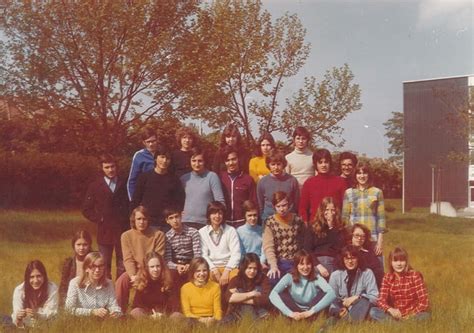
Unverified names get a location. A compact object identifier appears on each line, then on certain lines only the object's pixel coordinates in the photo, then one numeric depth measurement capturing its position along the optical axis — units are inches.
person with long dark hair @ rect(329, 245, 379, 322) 200.1
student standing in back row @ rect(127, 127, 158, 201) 221.6
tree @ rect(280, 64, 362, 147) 281.4
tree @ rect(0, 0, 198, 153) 268.5
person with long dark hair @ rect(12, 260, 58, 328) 191.2
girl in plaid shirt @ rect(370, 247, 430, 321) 196.2
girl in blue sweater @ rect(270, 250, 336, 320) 194.4
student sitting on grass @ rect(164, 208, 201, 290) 207.5
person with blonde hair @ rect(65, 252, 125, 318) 194.9
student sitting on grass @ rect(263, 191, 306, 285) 206.5
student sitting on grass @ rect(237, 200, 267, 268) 210.5
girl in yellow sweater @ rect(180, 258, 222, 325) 192.5
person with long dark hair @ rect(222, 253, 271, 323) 194.4
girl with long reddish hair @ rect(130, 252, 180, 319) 196.2
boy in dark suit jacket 221.1
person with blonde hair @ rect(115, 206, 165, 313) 202.7
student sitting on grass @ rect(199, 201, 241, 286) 205.9
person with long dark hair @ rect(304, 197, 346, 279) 207.9
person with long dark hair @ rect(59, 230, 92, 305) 203.3
